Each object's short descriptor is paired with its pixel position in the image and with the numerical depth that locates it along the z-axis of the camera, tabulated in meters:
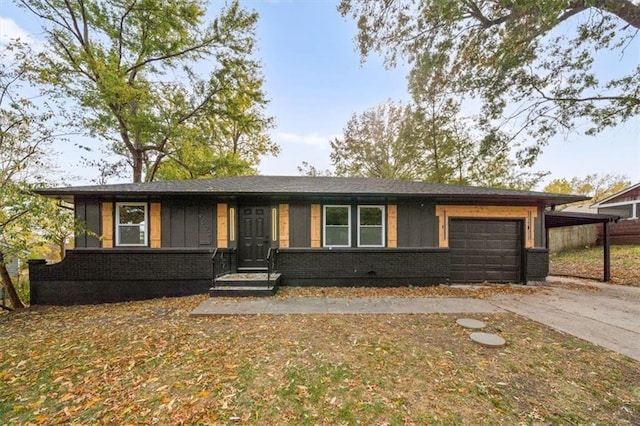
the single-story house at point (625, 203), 14.89
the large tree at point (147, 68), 12.24
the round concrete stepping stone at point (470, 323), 4.55
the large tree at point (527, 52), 7.82
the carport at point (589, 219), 8.48
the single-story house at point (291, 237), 7.18
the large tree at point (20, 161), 5.71
